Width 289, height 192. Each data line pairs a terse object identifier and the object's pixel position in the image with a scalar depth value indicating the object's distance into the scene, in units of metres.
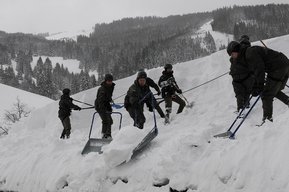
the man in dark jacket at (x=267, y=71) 7.25
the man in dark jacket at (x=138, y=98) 9.36
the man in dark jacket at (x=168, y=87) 11.02
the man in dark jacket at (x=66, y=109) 12.12
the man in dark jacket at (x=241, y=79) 8.65
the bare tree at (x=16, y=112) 51.98
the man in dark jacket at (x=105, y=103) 9.77
